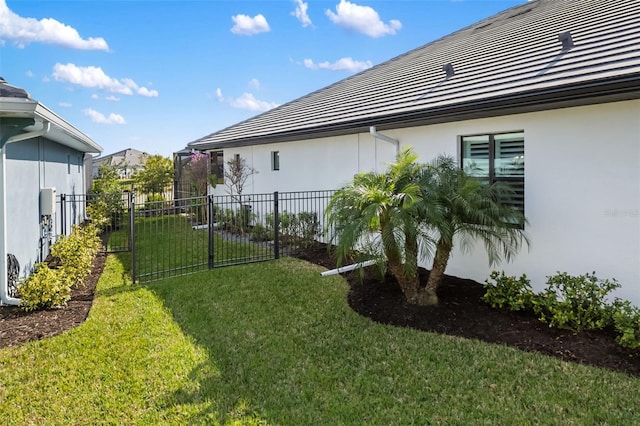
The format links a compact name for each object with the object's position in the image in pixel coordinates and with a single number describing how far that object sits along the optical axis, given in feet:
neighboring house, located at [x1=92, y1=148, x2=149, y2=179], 79.07
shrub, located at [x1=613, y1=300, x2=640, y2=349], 14.24
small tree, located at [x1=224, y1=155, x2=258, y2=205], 48.16
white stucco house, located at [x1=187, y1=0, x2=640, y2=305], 16.72
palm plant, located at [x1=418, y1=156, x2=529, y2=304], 18.40
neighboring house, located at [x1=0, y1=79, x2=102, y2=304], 18.35
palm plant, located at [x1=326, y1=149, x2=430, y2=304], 18.10
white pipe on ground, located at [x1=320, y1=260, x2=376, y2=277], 25.91
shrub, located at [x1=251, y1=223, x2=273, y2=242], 37.40
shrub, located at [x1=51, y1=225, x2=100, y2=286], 23.41
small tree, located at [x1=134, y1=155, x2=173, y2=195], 74.23
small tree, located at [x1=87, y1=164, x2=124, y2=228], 43.16
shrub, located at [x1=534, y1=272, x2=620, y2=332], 16.21
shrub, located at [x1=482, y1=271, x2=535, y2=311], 18.49
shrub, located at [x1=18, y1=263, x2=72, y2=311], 19.01
